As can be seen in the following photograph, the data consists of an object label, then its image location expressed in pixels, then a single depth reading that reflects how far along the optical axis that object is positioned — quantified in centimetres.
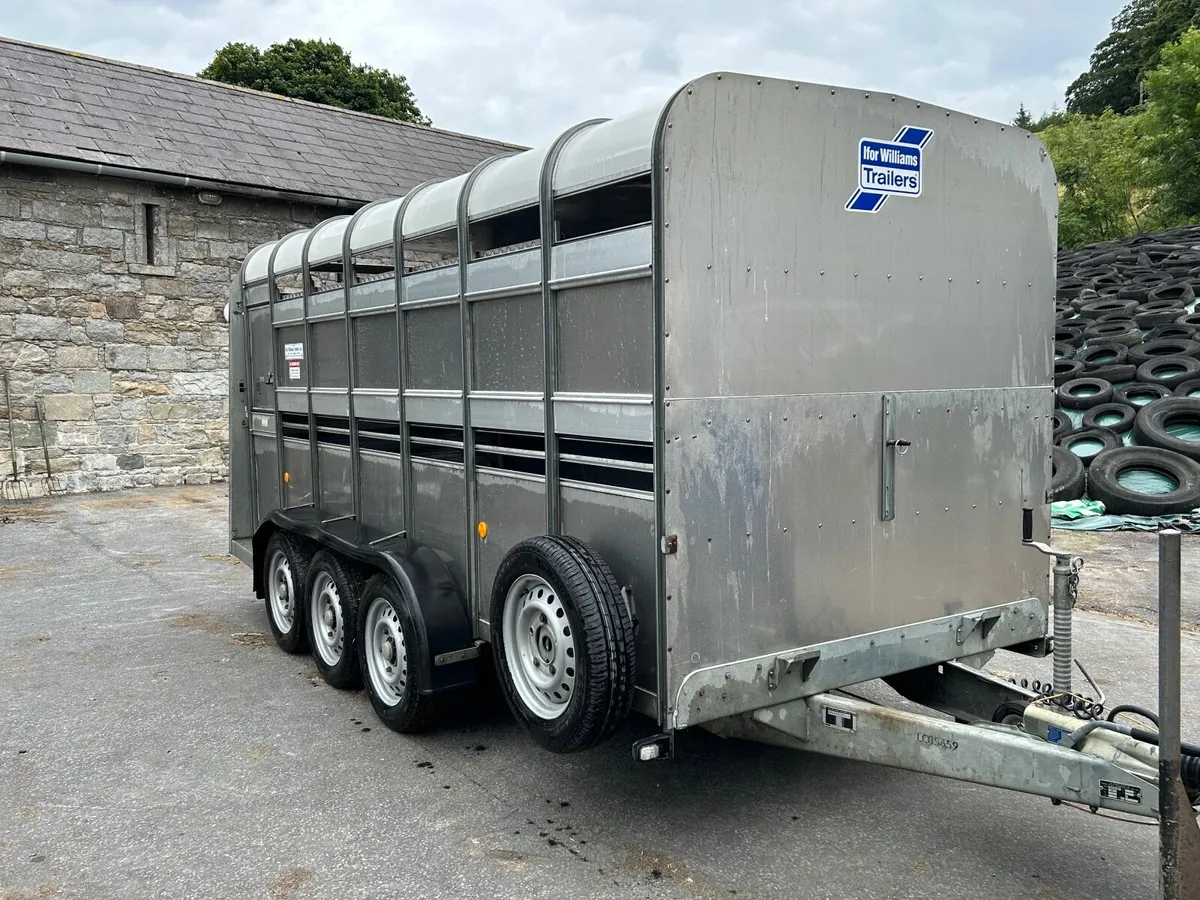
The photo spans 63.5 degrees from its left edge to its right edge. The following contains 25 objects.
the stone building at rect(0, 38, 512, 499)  1323
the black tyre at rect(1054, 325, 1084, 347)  1381
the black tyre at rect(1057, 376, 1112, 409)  1168
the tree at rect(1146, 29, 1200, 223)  3116
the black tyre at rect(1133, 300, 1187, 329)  1371
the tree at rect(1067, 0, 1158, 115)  6302
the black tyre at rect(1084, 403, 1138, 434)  1109
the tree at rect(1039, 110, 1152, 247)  3722
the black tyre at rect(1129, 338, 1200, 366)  1233
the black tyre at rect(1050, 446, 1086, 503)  1007
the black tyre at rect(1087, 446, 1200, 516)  943
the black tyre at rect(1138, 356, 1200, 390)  1155
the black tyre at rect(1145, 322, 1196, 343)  1291
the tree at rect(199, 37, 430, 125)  3691
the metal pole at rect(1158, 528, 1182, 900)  260
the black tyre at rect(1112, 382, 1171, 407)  1156
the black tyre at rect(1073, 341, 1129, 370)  1270
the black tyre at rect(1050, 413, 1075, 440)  1114
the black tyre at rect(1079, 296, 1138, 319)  1450
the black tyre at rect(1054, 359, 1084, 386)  1255
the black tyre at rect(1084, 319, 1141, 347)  1315
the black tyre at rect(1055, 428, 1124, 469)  1056
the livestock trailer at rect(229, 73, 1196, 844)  341
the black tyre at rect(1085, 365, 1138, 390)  1216
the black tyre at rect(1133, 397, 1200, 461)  1038
